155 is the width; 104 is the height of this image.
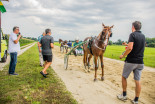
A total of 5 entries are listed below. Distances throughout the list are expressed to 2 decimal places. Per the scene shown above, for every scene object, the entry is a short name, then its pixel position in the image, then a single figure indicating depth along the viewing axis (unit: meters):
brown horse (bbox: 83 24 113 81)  5.57
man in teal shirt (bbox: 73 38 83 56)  9.14
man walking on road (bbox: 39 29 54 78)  5.72
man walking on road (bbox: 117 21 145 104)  3.48
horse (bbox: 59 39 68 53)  21.23
